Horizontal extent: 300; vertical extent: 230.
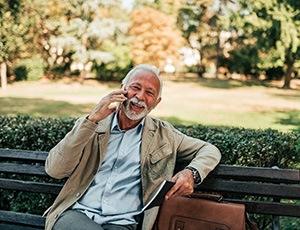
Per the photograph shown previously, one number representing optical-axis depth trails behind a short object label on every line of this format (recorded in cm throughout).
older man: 276
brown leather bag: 266
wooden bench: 289
